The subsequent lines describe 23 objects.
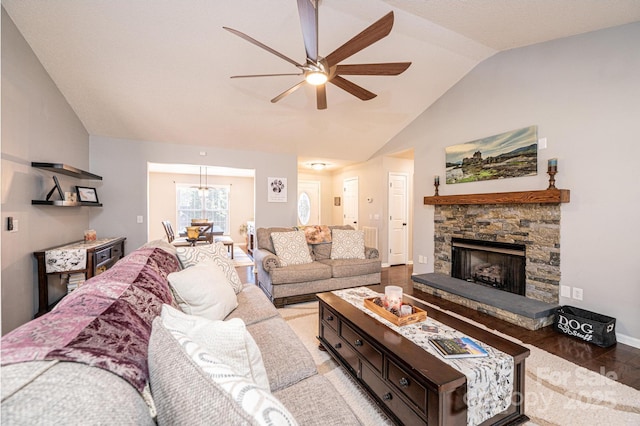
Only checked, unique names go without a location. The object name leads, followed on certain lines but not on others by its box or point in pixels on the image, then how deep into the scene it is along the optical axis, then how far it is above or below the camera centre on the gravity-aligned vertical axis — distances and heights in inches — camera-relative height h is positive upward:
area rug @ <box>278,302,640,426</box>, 61.9 -49.5
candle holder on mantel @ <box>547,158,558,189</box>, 114.6 +17.9
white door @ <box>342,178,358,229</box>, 266.2 +8.4
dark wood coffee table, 48.6 -35.6
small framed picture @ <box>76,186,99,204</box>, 147.1 +9.0
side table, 110.6 -25.7
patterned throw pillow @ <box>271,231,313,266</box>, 142.2 -21.6
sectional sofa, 19.6 -15.1
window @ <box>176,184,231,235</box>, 319.0 +6.1
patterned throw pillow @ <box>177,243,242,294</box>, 88.6 -17.0
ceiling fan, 71.6 +50.1
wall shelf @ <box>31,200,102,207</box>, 111.3 +3.0
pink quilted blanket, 23.9 -13.2
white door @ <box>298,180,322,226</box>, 315.6 +9.6
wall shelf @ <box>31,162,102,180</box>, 111.6 +18.9
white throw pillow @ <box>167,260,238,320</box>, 64.9 -21.8
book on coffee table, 55.4 -30.8
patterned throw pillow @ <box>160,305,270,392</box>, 33.3 -17.3
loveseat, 131.3 -30.1
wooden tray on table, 69.6 -29.6
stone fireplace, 117.9 -11.5
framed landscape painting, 127.5 +29.2
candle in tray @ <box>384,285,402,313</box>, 76.3 -26.6
